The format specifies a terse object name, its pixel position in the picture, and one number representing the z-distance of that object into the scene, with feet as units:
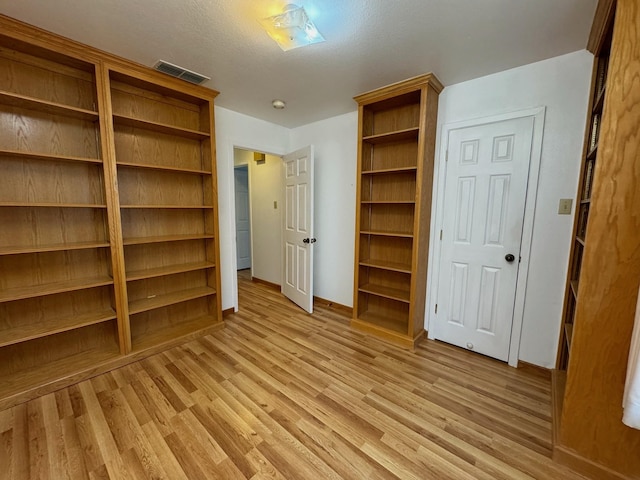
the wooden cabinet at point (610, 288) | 3.74
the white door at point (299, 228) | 10.14
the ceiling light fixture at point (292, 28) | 4.76
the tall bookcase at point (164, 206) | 7.47
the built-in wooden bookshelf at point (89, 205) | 5.92
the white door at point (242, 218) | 17.35
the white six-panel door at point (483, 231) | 6.82
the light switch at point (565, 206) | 6.20
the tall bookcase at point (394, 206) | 7.62
